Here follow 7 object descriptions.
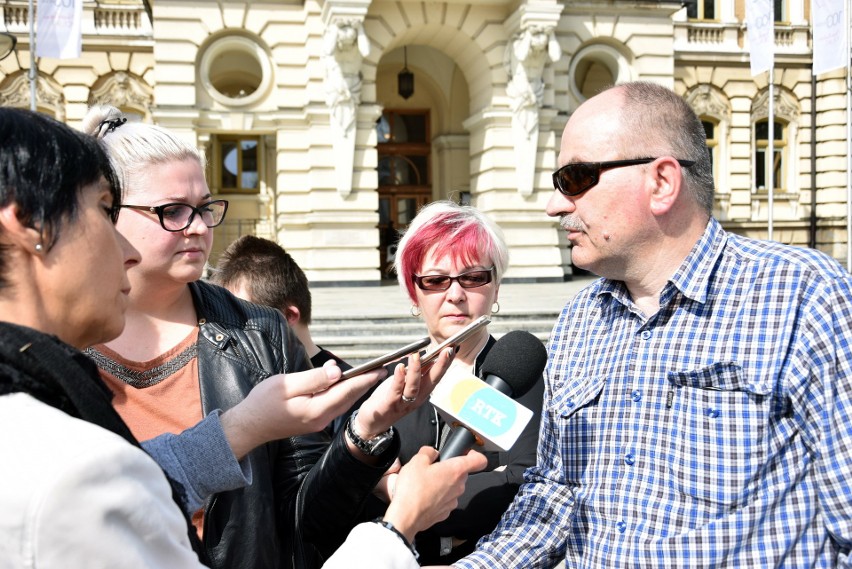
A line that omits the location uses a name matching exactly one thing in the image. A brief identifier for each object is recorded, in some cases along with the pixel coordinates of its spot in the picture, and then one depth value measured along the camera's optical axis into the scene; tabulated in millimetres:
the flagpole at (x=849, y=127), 14031
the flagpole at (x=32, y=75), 13316
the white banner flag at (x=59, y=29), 13508
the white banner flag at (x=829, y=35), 14109
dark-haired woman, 1023
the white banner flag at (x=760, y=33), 15062
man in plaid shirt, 1795
